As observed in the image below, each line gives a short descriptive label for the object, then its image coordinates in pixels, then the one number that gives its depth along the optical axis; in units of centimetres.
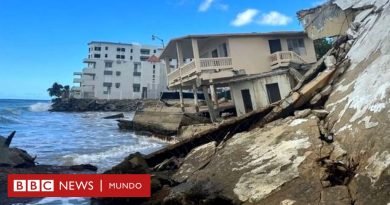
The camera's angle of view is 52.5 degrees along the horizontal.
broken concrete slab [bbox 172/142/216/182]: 845
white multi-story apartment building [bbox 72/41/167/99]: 7469
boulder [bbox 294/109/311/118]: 869
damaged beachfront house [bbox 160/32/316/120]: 2055
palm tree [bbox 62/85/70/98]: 8518
